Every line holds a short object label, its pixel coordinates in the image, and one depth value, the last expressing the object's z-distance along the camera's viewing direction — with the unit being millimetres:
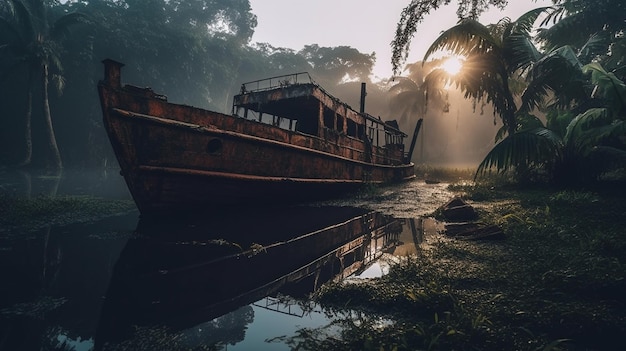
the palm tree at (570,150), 6816
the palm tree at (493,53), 10172
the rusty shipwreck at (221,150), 5254
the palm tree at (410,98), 28969
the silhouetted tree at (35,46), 17750
